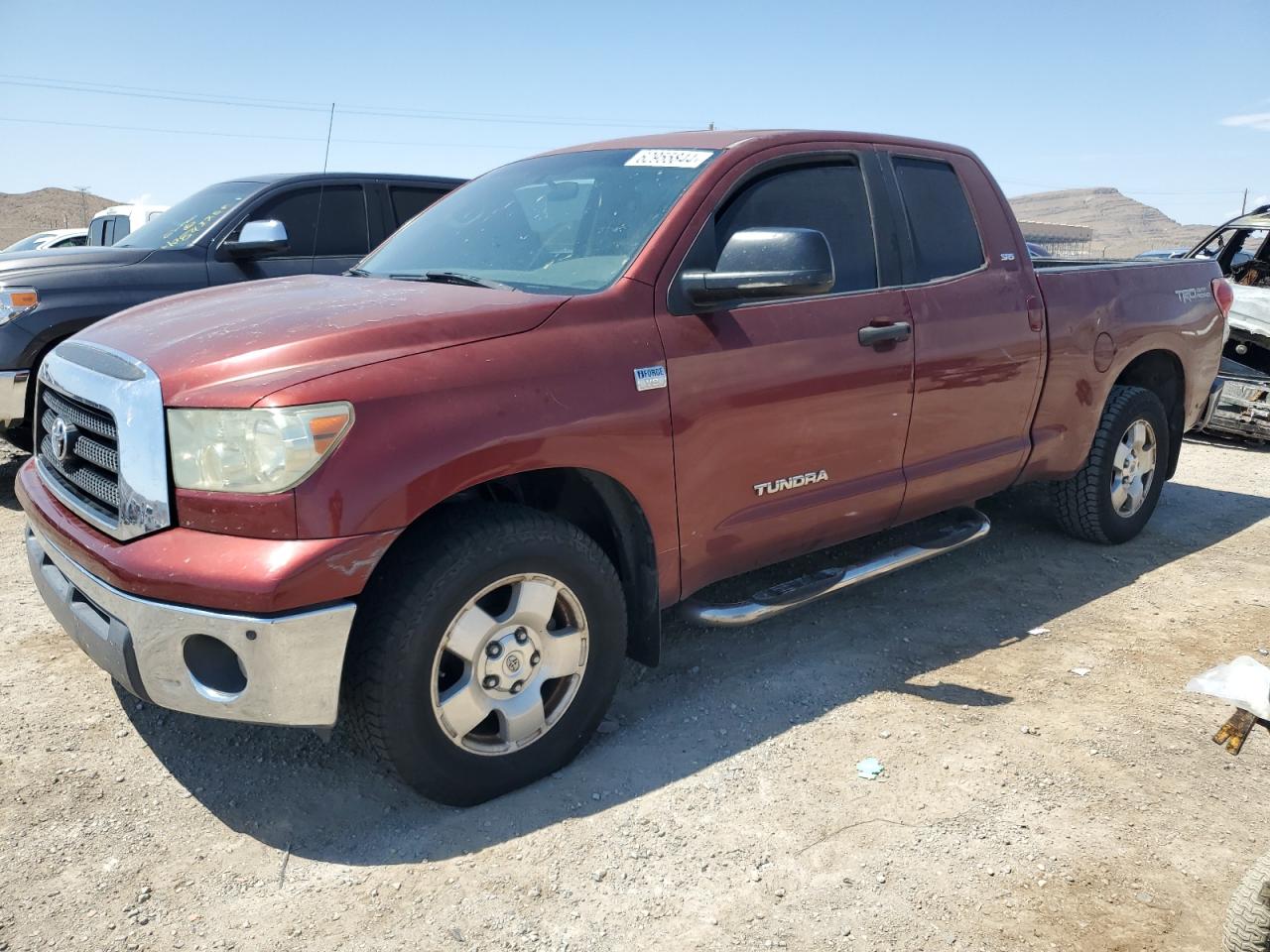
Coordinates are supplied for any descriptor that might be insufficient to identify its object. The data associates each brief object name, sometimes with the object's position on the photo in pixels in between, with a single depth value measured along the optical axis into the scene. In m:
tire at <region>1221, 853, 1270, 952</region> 2.11
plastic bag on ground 1.83
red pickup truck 2.45
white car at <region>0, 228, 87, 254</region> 18.27
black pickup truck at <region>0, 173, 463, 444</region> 5.52
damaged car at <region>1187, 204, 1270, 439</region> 8.07
